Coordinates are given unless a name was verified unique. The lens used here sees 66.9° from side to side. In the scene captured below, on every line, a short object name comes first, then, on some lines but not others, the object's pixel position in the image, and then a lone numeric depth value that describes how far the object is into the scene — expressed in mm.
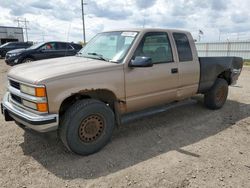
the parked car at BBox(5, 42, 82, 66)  9942
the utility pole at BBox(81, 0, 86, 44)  27761
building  36455
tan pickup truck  2587
